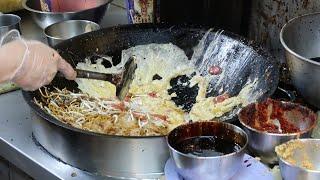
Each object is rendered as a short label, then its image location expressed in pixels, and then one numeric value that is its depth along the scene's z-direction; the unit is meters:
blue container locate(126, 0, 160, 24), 2.25
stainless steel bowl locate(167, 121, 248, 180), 1.30
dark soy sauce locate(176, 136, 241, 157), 1.35
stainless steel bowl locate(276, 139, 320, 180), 1.35
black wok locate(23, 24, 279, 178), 1.49
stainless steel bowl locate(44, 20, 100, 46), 2.28
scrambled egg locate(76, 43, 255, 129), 1.77
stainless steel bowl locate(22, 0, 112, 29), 2.37
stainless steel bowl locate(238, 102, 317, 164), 1.42
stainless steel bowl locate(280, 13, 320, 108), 1.58
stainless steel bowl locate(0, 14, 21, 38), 2.39
